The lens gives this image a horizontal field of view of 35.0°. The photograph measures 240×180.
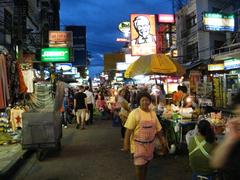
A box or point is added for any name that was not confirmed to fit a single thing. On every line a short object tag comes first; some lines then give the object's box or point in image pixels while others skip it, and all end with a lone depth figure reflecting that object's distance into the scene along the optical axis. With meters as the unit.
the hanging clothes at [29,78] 12.04
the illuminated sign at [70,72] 53.01
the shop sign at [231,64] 23.86
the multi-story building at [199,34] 32.22
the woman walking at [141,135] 6.32
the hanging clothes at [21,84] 9.64
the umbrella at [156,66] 11.05
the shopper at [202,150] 5.66
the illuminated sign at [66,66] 50.77
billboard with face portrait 25.66
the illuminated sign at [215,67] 27.00
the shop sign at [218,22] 28.09
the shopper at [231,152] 2.88
